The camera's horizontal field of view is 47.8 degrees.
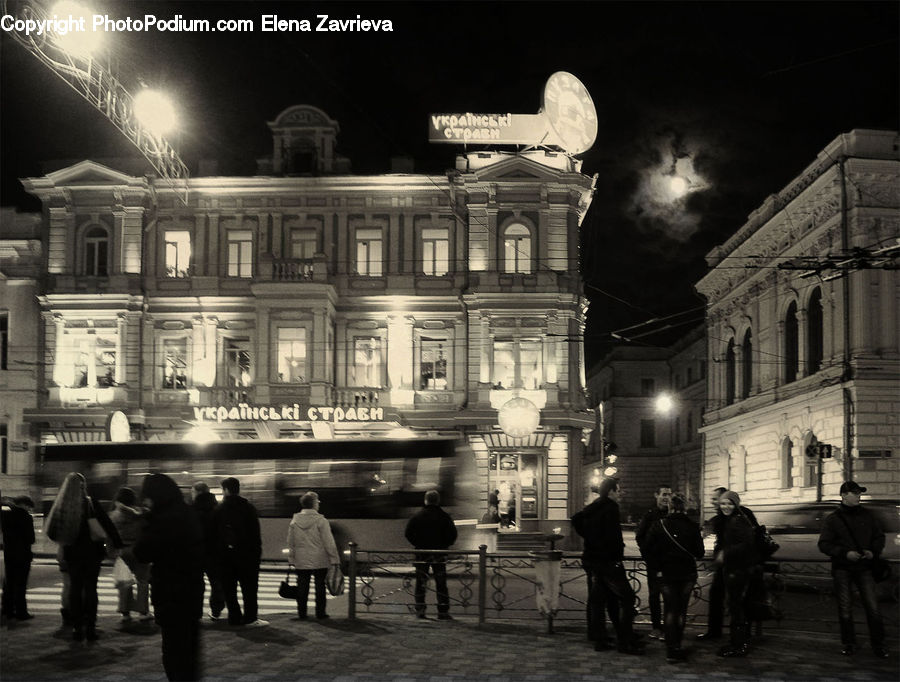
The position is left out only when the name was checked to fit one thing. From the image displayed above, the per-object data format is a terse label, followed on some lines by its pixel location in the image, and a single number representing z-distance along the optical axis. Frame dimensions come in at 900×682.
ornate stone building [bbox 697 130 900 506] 36.72
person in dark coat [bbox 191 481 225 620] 13.47
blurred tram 25.33
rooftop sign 39.22
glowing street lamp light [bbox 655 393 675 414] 53.56
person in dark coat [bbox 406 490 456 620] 15.43
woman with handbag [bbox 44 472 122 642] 11.83
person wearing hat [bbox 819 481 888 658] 11.47
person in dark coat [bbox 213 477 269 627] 13.36
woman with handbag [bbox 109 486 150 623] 13.60
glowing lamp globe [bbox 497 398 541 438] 30.62
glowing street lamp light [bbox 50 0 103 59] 16.38
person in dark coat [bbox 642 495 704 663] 11.22
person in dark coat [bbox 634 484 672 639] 11.99
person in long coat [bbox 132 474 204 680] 8.50
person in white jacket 14.31
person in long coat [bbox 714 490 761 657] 11.55
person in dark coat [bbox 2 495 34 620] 13.58
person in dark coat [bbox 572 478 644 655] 11.78
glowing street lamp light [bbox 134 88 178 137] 21.75
